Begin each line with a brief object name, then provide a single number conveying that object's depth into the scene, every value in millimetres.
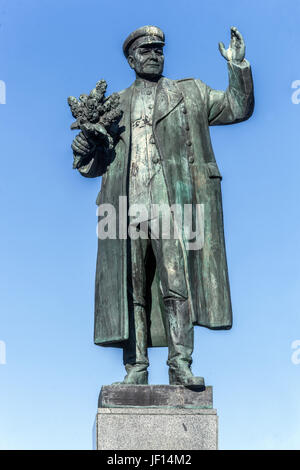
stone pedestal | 14812
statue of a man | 15695
